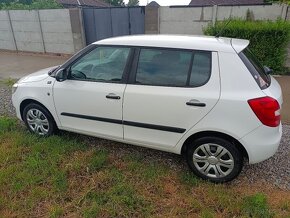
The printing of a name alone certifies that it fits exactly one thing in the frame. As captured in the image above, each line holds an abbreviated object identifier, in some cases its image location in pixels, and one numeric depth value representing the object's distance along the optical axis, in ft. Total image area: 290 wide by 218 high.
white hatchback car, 7.34
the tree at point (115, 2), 91.12
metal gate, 25.29
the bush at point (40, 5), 37.56
